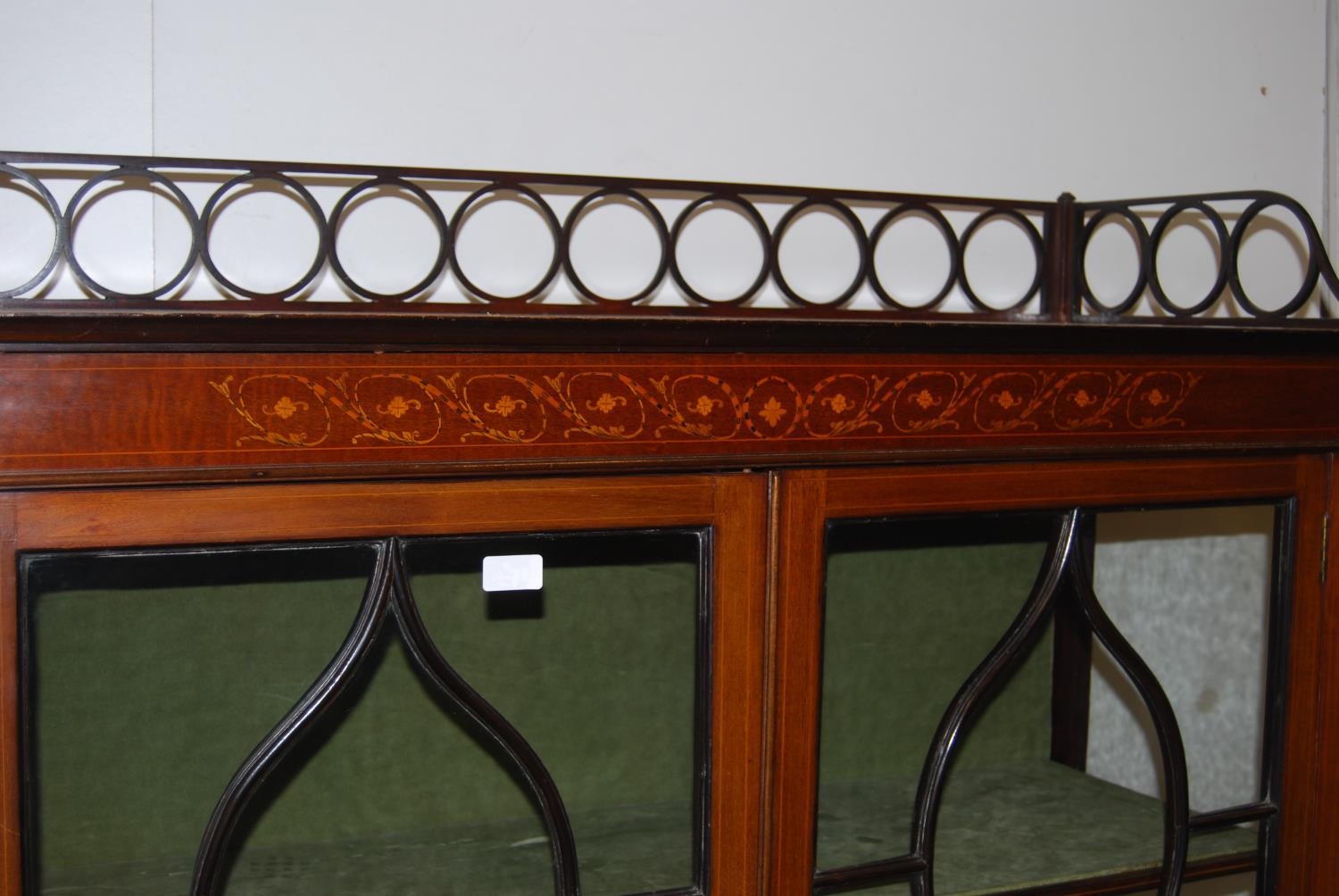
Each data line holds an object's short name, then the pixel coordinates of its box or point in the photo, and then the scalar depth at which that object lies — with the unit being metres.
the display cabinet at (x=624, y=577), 0.66
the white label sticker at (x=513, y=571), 0.73
